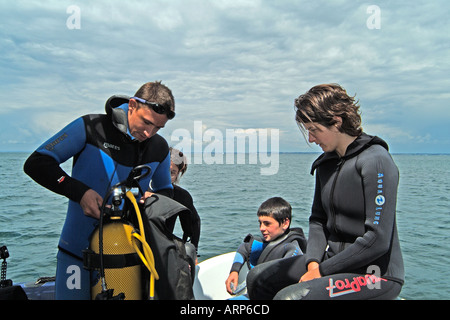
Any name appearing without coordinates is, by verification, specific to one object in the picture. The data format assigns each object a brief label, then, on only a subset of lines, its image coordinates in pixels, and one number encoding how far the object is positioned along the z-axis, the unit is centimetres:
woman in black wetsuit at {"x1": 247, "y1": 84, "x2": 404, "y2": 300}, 200
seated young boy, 361
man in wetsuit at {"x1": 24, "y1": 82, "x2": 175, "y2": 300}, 213
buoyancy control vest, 189
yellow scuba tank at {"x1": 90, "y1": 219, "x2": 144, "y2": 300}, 188
